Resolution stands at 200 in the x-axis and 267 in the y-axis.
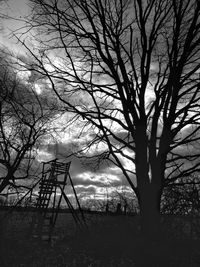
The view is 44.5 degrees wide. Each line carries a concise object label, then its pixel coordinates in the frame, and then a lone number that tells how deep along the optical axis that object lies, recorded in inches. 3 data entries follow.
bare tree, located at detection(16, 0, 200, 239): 254.7
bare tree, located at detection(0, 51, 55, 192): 478.5
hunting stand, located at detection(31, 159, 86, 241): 501.4
